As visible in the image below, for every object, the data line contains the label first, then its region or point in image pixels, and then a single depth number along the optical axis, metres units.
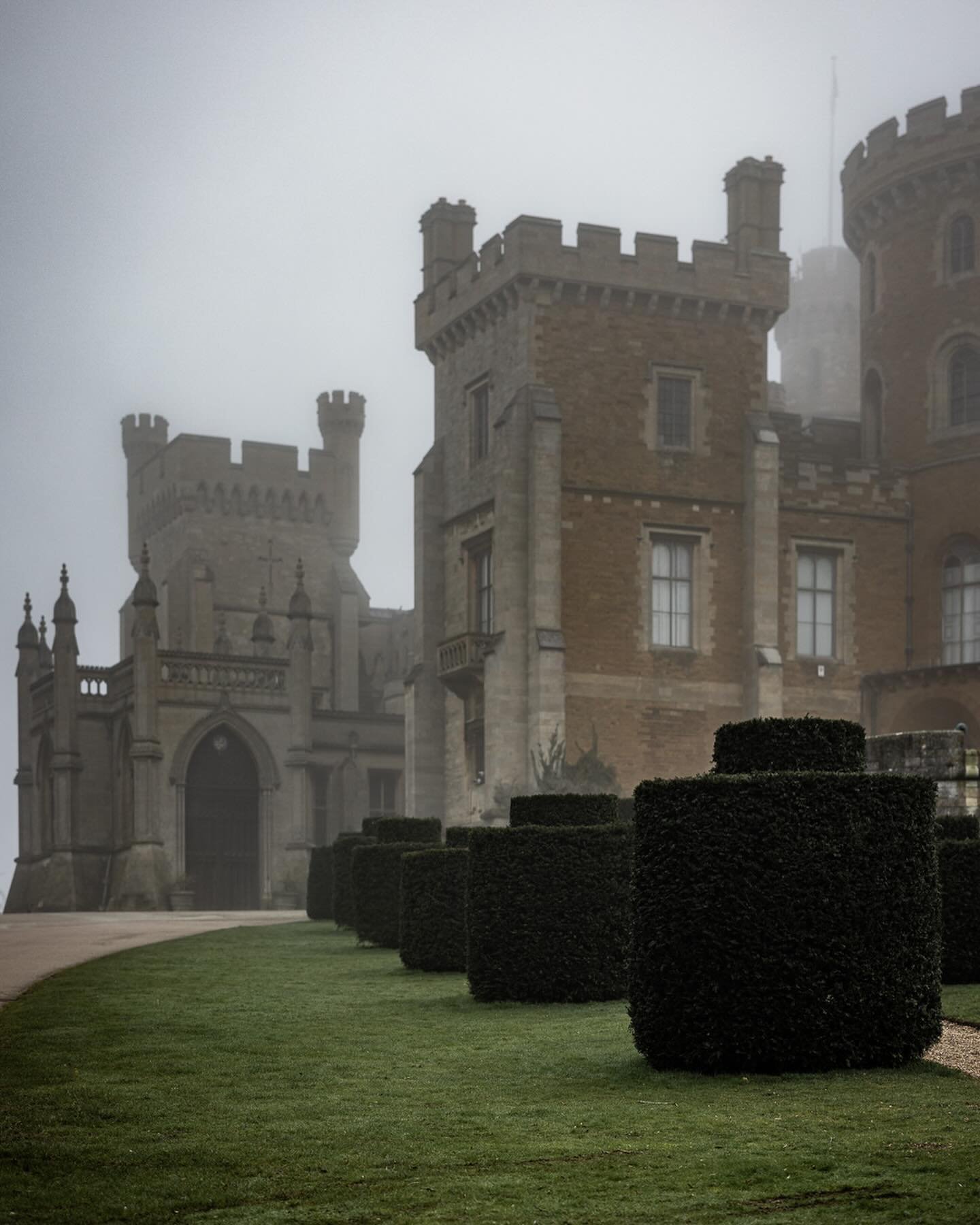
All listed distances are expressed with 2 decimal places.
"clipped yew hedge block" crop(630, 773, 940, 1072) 10.20
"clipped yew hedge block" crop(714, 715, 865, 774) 11.12
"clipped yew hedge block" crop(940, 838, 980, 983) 14.57
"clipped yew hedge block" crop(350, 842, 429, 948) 22.31
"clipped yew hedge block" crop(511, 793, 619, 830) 15.93
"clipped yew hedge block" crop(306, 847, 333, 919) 33.16
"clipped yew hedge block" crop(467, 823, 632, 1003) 14.90
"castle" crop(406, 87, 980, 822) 41.25
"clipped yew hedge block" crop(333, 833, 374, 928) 27.08
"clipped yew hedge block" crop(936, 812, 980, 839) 16.16
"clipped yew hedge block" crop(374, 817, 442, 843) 23.98
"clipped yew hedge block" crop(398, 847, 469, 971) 18.03
